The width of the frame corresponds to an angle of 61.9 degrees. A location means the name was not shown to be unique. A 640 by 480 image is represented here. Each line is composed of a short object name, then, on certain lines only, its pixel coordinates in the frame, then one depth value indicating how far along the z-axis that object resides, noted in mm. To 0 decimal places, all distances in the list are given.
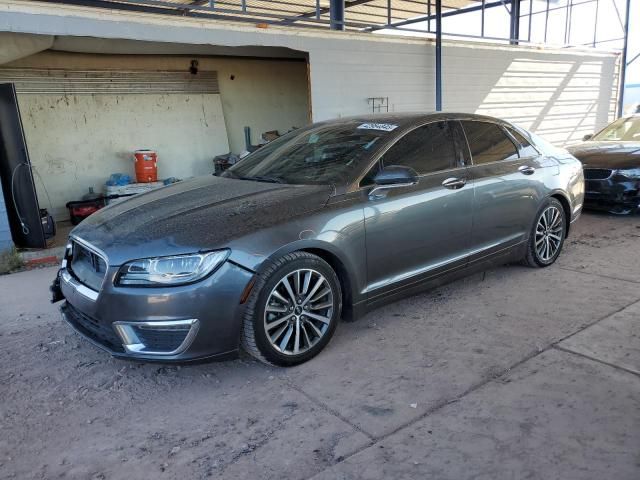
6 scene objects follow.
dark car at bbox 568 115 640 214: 7062
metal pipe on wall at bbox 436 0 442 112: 9911
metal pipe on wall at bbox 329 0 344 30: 11023
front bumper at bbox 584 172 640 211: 7078
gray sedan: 2979
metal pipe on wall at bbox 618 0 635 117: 14844
